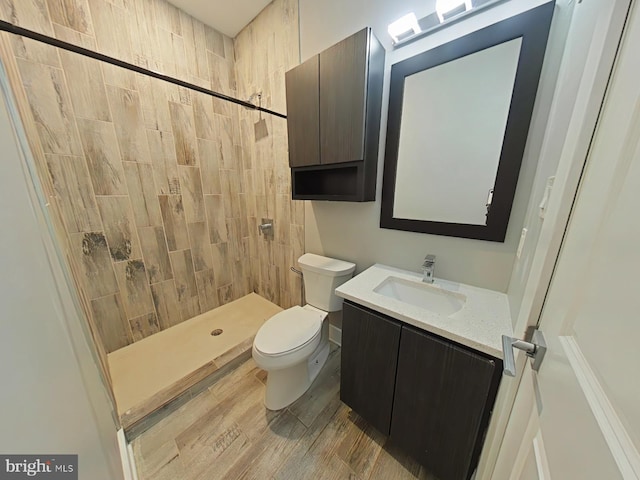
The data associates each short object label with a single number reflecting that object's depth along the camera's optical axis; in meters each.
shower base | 1.31
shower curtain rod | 0.75
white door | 0.27
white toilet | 1.23
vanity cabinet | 0.78
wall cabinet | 1.13
